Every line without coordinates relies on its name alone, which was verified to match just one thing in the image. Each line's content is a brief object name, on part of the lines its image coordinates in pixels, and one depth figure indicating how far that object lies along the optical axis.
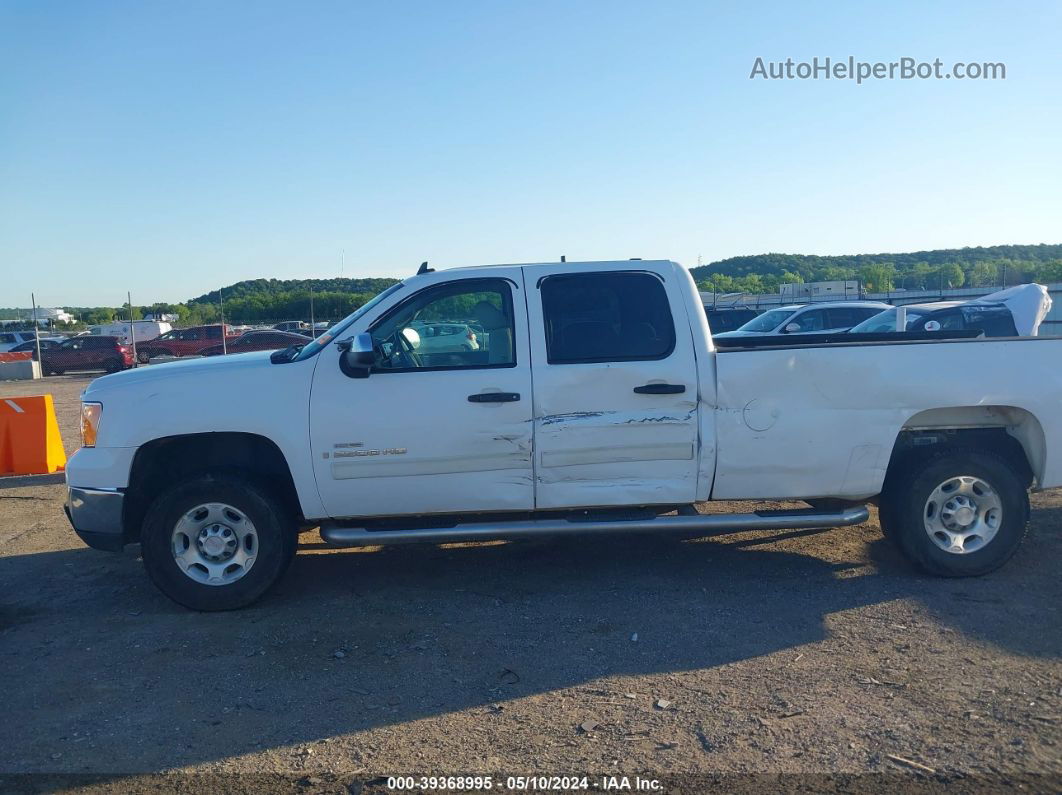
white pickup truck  5.25
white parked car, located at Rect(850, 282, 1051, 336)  12.43
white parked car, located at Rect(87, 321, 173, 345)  41.47
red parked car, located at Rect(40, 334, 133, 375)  30.84
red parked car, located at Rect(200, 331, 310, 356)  28.45
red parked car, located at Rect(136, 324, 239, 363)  31.72
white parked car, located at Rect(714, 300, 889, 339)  17.59
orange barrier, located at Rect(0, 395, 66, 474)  9.94
